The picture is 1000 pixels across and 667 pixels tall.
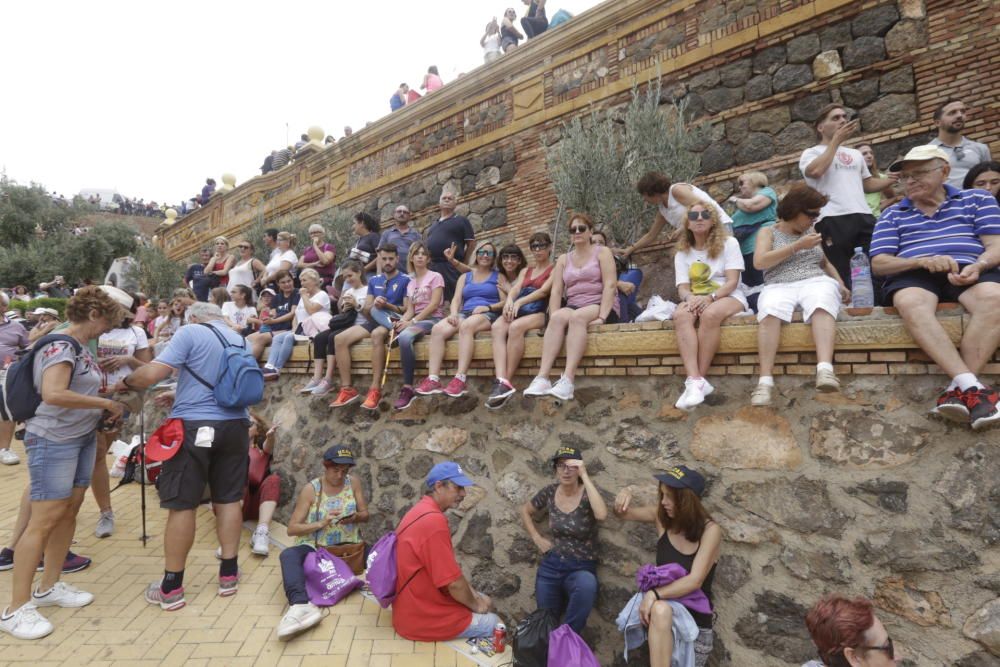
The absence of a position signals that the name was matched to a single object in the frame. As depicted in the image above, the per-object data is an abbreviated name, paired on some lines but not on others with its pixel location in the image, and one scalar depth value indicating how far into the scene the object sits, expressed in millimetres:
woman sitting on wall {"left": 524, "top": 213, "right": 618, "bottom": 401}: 3758
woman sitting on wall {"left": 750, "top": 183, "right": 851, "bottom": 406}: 2850
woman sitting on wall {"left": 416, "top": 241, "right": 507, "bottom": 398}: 4477
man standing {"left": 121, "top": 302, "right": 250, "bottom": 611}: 3570
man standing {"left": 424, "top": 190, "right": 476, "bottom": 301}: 6361
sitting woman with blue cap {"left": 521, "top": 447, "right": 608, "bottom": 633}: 3404
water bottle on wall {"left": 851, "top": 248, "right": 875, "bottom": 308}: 3227
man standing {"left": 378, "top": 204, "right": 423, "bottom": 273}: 7430
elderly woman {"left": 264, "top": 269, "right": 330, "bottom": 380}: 6383
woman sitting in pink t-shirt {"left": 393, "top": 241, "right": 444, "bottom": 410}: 4816
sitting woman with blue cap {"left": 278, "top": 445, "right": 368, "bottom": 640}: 4168
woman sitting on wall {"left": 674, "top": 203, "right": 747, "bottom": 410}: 3232
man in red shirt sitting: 3434
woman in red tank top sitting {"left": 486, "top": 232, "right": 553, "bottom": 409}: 4109
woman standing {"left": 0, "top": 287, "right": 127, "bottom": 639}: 3299
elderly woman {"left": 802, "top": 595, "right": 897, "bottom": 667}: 1989
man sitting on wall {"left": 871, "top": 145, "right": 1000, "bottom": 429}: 2451
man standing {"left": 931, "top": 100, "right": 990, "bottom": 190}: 4387
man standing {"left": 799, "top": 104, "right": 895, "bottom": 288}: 4055
